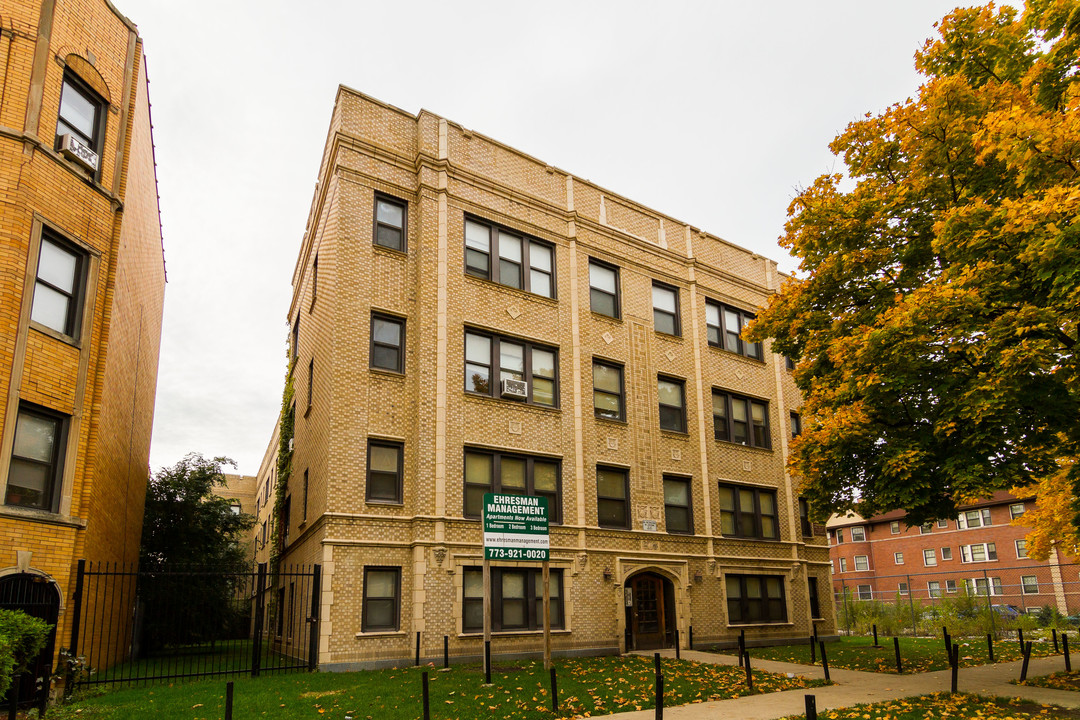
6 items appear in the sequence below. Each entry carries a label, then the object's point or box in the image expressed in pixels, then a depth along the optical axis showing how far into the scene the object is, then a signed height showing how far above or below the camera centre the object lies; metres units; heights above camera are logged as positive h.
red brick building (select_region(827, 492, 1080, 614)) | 46.66 -0.51
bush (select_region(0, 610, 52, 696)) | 9.19 -1.07
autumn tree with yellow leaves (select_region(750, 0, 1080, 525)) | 11.02 +4.42
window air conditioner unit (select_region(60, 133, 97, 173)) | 13.49 +7.50
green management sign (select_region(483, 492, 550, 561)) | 14.10 +0.51
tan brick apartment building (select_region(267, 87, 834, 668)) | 17.81 +3.94
